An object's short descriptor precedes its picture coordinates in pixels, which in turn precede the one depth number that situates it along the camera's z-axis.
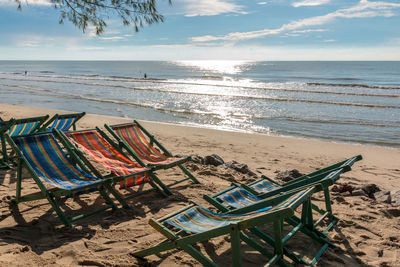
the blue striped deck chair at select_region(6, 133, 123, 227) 3.18
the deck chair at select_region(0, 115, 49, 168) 4.92
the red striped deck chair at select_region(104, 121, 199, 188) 4.32
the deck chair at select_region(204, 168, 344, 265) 2.66
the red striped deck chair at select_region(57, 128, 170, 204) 3.73
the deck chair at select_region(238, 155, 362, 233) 3.12
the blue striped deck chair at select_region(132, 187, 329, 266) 2.18
